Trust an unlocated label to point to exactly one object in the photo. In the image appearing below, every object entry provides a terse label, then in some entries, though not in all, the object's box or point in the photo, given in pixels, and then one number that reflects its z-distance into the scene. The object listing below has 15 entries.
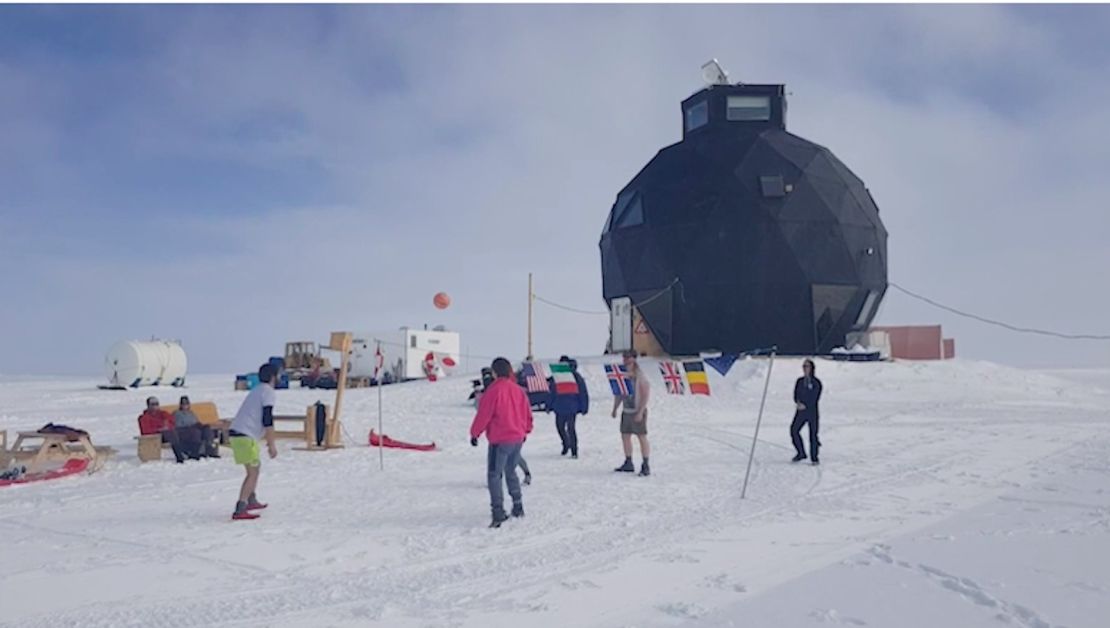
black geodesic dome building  26.75
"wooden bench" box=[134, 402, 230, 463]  12.07
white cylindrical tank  34.16
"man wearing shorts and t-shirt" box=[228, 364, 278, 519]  7.60
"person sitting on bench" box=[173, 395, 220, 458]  12.32
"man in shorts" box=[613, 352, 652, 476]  10.12
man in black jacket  11.14
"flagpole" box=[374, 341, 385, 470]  11.03
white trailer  33.12
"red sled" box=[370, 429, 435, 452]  13.00
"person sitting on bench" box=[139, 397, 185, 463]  12.63
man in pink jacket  7.43
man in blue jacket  11.78
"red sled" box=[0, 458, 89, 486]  10.11
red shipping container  34.56
